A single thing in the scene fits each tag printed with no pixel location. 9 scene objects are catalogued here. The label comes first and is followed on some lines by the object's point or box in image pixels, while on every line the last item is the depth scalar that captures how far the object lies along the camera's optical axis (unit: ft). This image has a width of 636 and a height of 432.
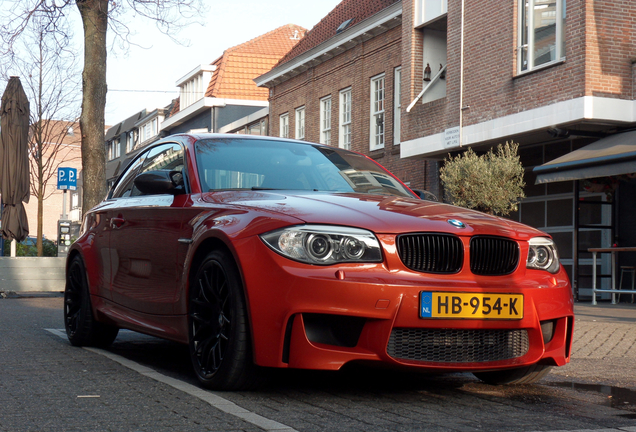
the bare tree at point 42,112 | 84.53
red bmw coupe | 13.44
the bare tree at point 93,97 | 50.98
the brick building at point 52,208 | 231.44
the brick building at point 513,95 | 49.55
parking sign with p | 66.80
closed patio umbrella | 51.62
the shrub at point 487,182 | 50.44
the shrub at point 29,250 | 71.61
